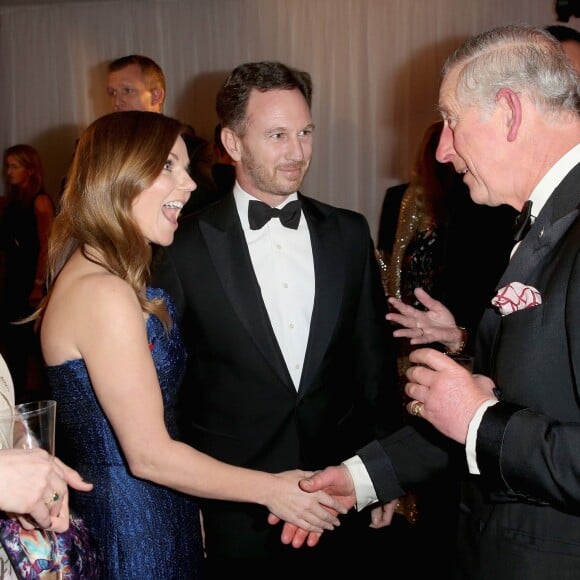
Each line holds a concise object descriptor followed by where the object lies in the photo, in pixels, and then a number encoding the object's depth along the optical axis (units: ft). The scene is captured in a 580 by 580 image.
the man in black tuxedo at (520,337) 4.75
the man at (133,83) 14.05
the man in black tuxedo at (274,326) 8.29
